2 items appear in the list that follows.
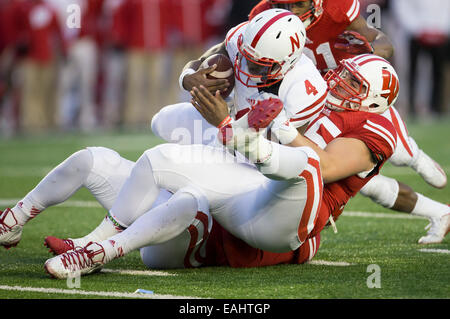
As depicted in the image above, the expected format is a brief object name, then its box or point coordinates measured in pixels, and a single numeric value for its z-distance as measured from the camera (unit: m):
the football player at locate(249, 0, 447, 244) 8.84
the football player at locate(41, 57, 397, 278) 6.87
